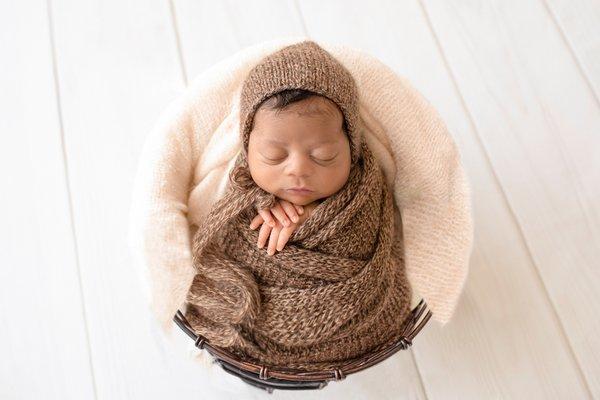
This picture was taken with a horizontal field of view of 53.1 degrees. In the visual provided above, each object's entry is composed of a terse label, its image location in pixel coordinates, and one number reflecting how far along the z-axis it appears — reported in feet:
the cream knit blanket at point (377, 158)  3.37
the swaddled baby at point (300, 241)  2.92
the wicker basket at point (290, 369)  2.97
